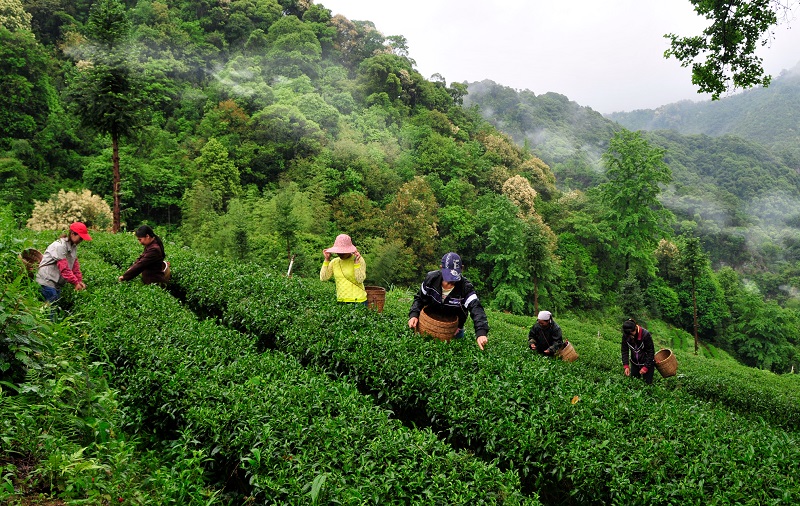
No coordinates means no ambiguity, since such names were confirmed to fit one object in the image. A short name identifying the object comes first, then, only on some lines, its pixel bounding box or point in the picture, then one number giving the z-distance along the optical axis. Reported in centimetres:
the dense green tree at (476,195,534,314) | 3303
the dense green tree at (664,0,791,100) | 920
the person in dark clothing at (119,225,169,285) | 777
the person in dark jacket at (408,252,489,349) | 629
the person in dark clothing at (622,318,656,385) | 769
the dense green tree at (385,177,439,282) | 3456
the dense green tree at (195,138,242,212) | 3597
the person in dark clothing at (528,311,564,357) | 809
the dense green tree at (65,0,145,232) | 1822
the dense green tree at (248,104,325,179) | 4091
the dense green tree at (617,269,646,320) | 3453
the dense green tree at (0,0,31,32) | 3972
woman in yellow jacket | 745
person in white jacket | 688
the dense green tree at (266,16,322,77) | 5615
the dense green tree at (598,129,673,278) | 3444
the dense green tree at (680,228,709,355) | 3019
